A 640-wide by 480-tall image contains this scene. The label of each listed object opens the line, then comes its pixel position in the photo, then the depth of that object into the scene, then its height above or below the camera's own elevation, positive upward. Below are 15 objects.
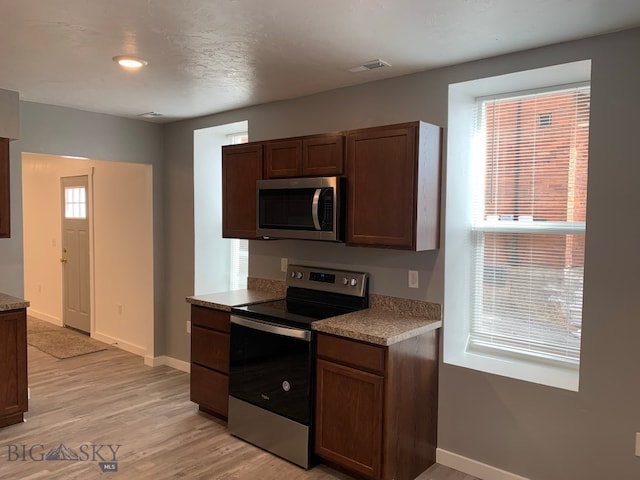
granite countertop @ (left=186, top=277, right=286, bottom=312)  3.49 -0.62
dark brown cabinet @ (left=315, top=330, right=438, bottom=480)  2.58 -1.06
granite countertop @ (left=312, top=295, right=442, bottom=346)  2.59 -0.61
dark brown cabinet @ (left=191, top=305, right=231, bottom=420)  3.50 -1.08
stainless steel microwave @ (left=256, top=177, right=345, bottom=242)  3.00 +0.06
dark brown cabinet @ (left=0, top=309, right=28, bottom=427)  3.34 -1.08
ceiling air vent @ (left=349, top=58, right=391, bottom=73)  2.81 +0.92
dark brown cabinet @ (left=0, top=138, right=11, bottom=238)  3.58 +0.18
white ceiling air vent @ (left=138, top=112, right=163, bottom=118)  4.33 +0.92
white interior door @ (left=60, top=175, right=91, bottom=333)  5.98 -0.51
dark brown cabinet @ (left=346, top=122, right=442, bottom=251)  2.74 +0.19
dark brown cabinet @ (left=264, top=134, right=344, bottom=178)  3.08 +0.42
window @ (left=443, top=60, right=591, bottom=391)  2.78 -0.02
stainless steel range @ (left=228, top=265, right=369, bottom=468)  2.90 -0.92
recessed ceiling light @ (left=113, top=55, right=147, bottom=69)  2.76 +0.90
